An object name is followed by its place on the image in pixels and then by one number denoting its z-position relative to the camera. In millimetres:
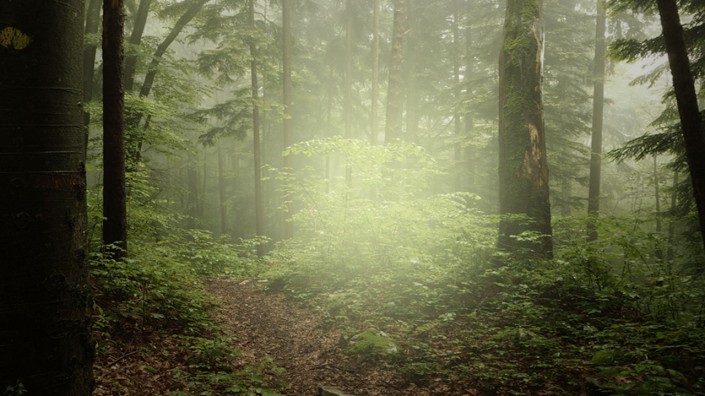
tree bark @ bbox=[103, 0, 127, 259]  5910
